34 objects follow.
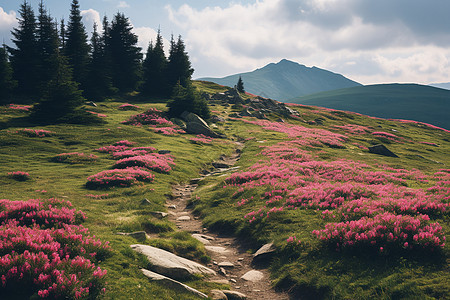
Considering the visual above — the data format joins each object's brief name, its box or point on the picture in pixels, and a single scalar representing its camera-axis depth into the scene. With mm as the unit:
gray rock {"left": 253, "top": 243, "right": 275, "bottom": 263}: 10818
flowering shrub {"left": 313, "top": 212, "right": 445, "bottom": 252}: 8078
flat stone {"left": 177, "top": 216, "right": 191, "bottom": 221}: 16283
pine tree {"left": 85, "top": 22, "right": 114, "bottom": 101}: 65131
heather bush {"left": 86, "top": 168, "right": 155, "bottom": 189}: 19719
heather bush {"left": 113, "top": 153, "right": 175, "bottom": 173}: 24891
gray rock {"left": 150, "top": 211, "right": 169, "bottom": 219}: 15203
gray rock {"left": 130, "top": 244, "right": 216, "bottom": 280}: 8531
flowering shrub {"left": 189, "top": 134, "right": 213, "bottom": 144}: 41000
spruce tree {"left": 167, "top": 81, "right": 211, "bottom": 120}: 52844
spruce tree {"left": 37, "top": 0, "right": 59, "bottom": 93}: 60750
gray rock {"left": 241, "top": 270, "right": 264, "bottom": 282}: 9648
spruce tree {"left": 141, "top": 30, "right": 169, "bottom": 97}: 81750
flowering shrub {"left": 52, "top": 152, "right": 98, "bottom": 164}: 26531
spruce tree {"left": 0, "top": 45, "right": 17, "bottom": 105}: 49744
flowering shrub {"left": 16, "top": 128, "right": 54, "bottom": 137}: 32188
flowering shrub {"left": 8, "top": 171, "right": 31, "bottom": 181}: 19453
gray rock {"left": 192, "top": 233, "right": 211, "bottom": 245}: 12695
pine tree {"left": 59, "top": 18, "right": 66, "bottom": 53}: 66900
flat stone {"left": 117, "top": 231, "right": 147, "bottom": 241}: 10945
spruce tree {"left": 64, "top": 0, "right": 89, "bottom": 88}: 65750
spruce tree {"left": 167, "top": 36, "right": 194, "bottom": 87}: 83938
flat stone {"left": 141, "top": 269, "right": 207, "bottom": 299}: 7609
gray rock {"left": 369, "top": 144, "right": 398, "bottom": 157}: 41844
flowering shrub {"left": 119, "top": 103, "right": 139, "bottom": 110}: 59081
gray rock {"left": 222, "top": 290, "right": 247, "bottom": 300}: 8248
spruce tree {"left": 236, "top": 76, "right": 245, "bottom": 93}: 127250
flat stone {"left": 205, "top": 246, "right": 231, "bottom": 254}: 12027
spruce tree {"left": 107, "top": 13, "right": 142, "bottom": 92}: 79719
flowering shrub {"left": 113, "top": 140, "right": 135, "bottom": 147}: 33553
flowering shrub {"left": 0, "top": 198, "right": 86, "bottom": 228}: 9906
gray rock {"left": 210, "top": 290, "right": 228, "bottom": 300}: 7844
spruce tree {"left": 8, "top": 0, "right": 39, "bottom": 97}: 58281
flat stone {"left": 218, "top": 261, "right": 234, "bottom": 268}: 10645
